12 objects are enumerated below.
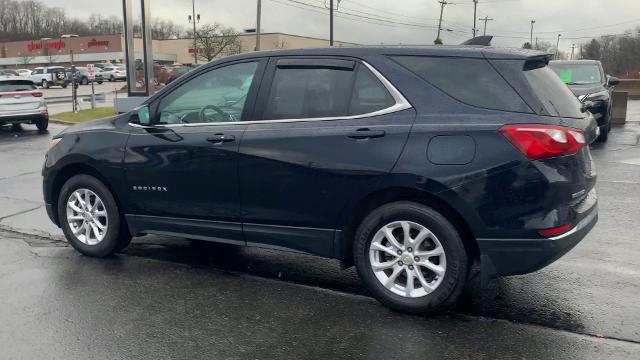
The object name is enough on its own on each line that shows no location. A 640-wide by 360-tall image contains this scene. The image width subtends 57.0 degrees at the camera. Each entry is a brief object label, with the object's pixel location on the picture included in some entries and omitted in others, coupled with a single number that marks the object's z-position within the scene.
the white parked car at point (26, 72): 55.58
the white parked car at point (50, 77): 55.09
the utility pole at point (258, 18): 34.48
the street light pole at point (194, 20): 56.47
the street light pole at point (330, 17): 41.08
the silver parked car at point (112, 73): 60.94
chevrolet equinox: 3.61
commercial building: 82.81
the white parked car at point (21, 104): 16.72
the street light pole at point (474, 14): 79.06
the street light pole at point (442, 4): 68.94
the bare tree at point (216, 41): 54.42
